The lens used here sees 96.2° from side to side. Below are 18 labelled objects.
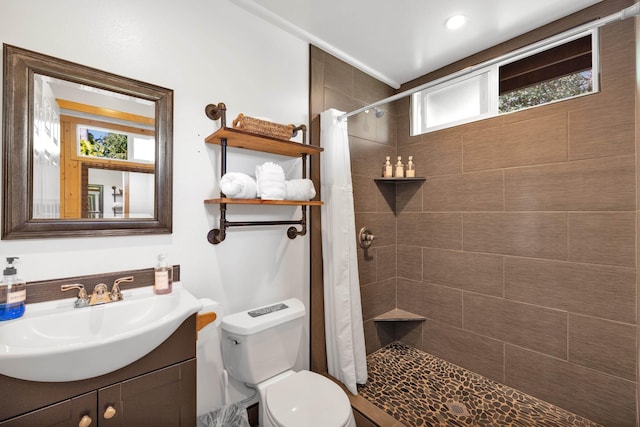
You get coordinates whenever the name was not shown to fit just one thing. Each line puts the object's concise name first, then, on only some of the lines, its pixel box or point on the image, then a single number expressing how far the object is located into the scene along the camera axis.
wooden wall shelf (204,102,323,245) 1.36
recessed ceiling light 1.70
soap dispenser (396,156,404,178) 2.37
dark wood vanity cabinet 0.82
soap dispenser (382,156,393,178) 2.36
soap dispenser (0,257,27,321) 0.96
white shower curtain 1.82
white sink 0.77
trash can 1.46
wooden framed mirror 1.04
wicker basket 1.39
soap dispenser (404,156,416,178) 2.36
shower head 2.07
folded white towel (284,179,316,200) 1.55
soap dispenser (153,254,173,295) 1.26
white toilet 1.25
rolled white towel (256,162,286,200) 1.44
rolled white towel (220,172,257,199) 1.34
